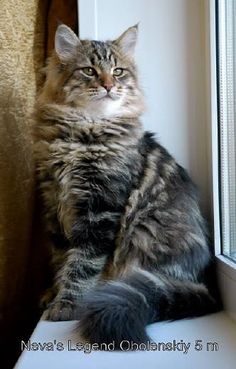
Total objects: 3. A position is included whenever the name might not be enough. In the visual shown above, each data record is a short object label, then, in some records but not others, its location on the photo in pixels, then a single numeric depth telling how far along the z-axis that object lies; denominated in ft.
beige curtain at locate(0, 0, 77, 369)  5.01
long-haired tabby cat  4.08
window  4.39
